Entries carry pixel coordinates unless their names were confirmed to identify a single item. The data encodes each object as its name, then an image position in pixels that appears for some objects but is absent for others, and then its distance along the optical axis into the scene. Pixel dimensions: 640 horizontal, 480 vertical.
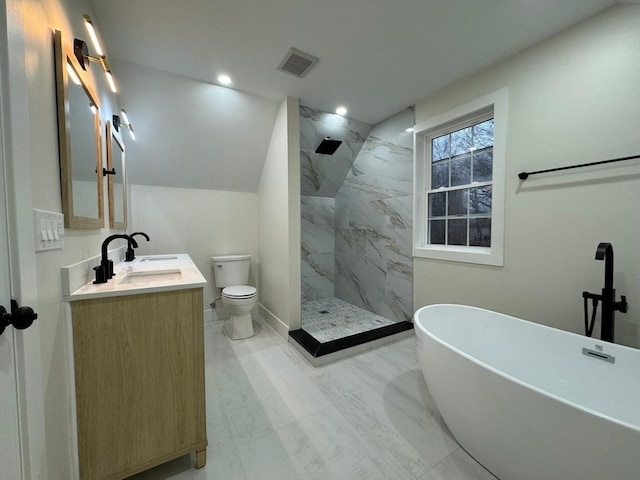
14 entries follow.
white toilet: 2.53
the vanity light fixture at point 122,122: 1.92
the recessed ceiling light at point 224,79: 2.17
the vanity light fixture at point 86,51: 1.15
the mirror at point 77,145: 1.03
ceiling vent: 1.86
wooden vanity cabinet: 1.03
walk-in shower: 2.77
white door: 0.62
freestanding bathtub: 0.85
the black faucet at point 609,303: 1.36
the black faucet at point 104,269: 1.21
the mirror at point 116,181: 1.81
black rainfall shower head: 2.96
